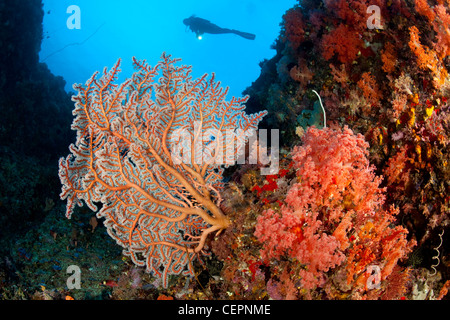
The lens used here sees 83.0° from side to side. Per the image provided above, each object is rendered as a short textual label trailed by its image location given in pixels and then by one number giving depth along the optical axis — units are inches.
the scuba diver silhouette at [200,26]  912.9
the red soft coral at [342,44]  223.6
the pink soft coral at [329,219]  111.1
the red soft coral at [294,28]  278.1
